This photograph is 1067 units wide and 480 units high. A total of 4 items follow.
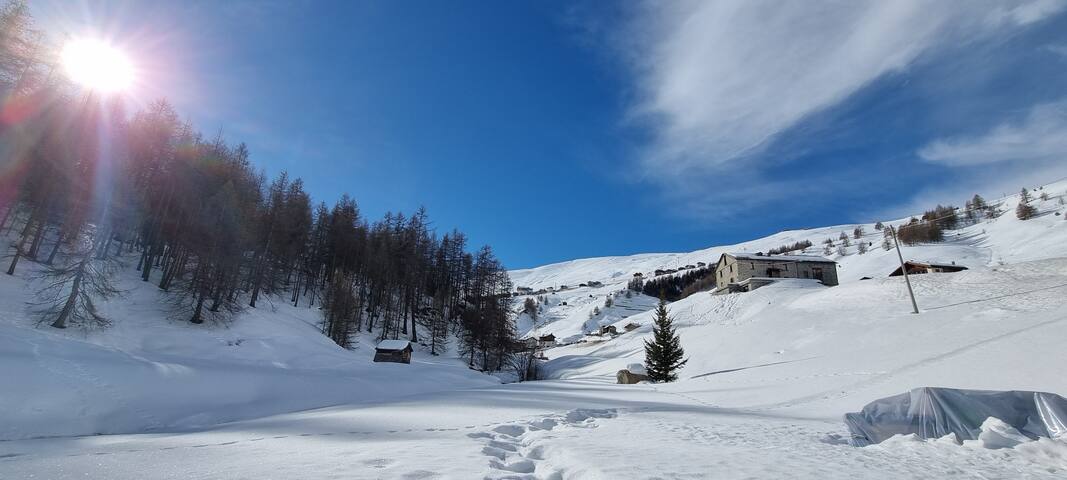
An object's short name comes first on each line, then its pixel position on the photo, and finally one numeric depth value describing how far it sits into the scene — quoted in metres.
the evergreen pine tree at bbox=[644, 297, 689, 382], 32.12
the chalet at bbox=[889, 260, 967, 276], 56.97
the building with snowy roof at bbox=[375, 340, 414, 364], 35.62
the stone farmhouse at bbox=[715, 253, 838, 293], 65.94
